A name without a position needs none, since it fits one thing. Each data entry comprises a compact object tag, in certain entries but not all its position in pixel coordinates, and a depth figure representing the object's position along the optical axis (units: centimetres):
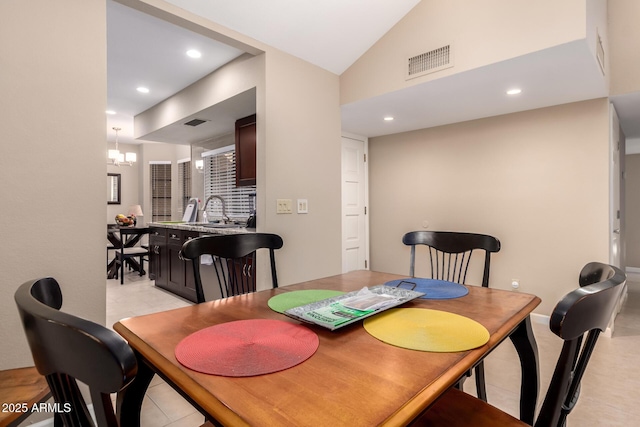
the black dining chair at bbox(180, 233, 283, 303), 152
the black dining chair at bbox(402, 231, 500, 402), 175
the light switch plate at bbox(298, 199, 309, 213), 297
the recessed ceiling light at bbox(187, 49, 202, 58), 302
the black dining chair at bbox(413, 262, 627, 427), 69
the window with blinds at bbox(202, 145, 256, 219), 464
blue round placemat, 141
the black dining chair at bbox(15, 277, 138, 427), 47
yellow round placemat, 90
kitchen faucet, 478
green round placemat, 124
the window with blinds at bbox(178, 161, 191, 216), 725
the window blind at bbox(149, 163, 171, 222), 770
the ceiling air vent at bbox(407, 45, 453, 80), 258
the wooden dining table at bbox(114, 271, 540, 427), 61
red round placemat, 77
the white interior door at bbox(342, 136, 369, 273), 461
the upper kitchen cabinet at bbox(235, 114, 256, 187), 365
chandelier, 571
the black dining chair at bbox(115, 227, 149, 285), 523
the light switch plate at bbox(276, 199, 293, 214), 280
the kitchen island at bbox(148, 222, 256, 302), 395
